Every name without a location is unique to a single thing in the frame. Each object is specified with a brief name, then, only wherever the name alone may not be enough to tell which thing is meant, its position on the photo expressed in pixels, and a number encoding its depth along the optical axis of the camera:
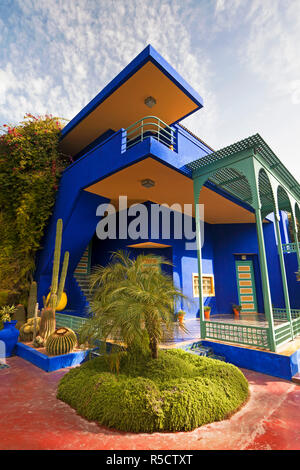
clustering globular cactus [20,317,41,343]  8.01
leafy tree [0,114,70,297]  9.76
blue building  7.19
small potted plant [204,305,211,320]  11.20
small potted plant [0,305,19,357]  7.15
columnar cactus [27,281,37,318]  9.49
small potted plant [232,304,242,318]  12.35
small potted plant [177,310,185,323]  9.94
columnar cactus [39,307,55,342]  7.60
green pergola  6.16
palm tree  4.11
